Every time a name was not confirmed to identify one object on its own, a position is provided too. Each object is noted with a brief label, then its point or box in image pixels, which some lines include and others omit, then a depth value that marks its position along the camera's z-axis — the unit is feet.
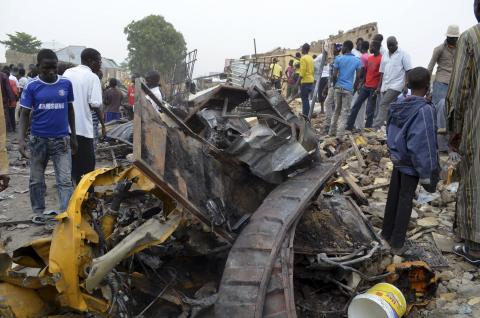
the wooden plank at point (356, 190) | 17.84
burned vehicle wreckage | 7.80
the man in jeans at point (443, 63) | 21.66
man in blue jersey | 15.10
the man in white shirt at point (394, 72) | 25.81
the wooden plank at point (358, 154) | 24.36
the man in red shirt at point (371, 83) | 28.55
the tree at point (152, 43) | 141.28
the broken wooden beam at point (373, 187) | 20.07
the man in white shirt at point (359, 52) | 33.28
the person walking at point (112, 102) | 36.65
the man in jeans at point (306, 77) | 33.73
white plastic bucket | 9.53
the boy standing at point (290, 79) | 49.25
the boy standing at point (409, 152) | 11.89
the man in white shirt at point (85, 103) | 16.65
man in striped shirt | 11.82
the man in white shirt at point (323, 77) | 39.86
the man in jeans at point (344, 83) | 28.19
